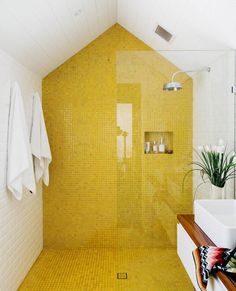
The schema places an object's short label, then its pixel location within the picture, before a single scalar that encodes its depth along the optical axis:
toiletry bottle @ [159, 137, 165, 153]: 1.68
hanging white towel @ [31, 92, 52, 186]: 2.15
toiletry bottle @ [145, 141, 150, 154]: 1.70
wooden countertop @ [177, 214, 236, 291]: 0.96
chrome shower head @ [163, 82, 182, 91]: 1.67
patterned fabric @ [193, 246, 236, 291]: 1.05
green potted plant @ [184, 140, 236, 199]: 1.65
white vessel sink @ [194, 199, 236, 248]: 1.14
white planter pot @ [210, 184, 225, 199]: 1.65
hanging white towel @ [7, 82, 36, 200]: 1.73
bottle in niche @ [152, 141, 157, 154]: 1.69
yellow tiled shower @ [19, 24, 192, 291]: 1.70
